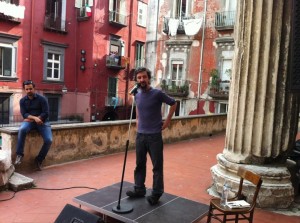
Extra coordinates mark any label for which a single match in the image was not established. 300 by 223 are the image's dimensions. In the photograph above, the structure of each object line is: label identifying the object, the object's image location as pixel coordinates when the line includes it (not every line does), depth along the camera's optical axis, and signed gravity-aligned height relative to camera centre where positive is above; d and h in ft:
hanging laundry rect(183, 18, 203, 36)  65.21 +12.61
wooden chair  11.03 -4.13
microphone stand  12.30 -4.89
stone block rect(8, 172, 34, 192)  15.94 -5.26
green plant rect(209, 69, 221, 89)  63.26 +1.91
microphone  13.58 -0.15
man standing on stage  13.44 -1.63
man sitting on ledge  18.69 -2.38
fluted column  14.80 -0.45
